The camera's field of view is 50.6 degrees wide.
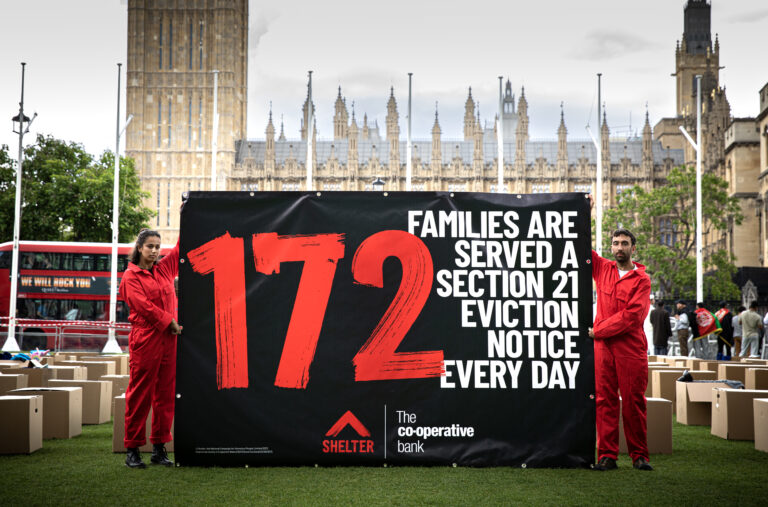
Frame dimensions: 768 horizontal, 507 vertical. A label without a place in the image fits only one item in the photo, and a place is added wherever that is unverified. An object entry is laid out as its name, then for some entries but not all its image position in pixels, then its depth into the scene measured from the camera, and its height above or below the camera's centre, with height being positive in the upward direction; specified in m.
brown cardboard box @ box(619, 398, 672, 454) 6.15 -1.15
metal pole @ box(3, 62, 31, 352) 21.24 +1.20
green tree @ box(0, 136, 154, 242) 36.12 +3.50
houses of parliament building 64.38 +10.63
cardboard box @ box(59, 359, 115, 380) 10.05 -1.18
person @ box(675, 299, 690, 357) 18.36 -1.16
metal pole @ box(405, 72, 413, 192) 29.56 +5.31
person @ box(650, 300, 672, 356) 15.85 -0.98
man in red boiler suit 5.25 -0.54
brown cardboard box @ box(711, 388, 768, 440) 6.98 -1.16
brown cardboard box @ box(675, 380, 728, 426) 7.95 -1.26
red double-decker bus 24.91 -0.23
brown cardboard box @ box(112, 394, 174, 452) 5.94 -1.16
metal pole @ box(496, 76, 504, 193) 28.28 +5.29
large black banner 5.15 -0.35
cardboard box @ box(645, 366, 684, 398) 9.39 -1.10
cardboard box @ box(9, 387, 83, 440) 6.96 -1.19
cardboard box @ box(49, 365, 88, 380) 9.19 -1.13
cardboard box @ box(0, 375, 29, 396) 7.84 -1.07
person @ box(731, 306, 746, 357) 19.66 -1.41
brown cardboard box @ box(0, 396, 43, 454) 5.94 -1.13
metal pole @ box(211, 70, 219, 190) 27.68 +5.09
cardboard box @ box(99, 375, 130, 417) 8.99 -1.22
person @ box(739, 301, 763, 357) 16.73 -1.01
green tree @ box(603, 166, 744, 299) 33.78 +2.42
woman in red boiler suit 5.21 -0.45
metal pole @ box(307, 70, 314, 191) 29.15 +5.81
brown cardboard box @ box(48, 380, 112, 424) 8.19 -1.30
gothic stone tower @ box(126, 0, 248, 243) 64.19 +14.72
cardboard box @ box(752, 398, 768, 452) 6.19 -1.10
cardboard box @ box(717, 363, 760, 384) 9.33 -1.07
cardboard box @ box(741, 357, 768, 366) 10.69 -1.09
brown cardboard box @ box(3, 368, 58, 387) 8.84 -1.10
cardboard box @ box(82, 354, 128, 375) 11.07 -1.24
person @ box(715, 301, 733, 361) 16.55 -1.12
